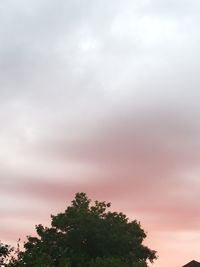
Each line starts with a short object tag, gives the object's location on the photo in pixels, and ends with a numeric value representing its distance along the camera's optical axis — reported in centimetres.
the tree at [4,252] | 5654
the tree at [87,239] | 5073
